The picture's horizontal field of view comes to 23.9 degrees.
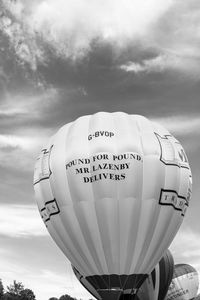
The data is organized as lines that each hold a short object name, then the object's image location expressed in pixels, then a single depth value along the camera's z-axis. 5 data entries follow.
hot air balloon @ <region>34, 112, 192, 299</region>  20.06
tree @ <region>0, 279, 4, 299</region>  69.25
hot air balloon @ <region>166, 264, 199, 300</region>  38.66
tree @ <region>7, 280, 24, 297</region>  76.69
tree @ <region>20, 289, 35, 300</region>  76.65
